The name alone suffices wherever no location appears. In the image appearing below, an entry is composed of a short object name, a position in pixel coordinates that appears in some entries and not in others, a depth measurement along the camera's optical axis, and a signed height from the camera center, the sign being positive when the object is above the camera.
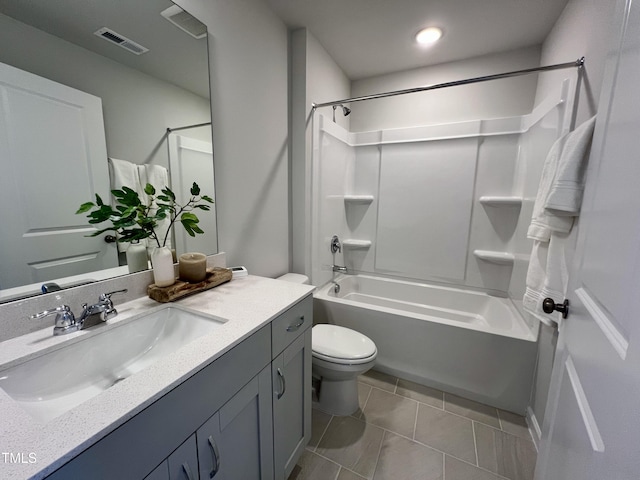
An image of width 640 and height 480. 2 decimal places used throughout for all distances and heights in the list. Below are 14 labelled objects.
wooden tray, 1.03 -0.36
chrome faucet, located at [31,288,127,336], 0.79 -0.37
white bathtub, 1.59 -0.93
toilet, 1.46 -0.89
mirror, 0.79 +0.41
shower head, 2.30 +0.83
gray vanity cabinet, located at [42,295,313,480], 0.52 -0.60
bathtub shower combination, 1.67 -0.31
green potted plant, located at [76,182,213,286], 0.94 -0.06
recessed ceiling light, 1.86 +1.27
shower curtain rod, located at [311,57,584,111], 1.31 +0.77
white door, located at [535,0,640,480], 0.47 -0.22
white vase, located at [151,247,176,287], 1.06 -0.27
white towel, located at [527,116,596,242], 1.11 +0.12
